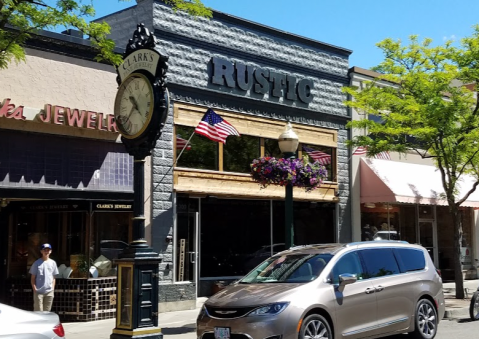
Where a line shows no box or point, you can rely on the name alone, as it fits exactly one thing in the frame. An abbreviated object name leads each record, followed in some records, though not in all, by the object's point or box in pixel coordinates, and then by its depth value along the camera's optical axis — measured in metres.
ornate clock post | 9.33
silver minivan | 8.50
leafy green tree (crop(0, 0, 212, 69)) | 10.93
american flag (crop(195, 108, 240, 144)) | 16.44
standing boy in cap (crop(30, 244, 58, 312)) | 12.38
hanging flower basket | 12.84
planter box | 14.00
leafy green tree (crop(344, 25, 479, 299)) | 16.81
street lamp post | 12.78
